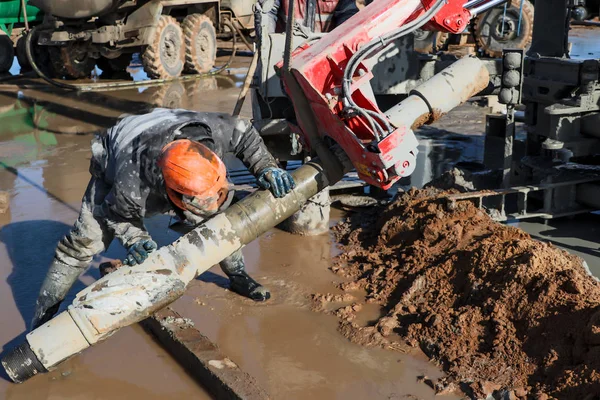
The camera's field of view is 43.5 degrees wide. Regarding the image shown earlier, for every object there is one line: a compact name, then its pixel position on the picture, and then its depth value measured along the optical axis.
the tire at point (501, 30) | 13.61
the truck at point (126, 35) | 11.97
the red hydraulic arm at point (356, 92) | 3.95
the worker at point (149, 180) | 3.65
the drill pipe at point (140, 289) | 3.64
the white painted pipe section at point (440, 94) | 4.35
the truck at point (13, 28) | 13.59
